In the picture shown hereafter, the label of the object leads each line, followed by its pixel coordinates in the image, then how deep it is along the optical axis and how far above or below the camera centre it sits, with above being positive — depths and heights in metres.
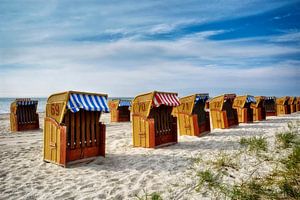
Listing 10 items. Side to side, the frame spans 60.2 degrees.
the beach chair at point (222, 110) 13.59 +0.05
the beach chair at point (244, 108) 16.42 +0.18
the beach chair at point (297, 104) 30.60 +0.65
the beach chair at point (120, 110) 19.38 +0.27
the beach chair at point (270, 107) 22.00 +0.27
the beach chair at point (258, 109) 18.19 +0.09
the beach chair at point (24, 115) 13.80 +0.03
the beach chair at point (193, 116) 11.18 -0.17
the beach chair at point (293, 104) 27.38 +0.63
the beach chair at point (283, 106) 24.63 +0.37
